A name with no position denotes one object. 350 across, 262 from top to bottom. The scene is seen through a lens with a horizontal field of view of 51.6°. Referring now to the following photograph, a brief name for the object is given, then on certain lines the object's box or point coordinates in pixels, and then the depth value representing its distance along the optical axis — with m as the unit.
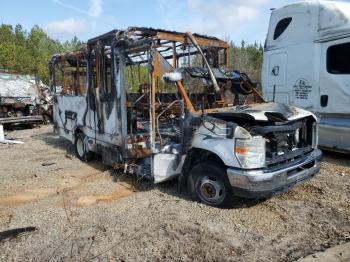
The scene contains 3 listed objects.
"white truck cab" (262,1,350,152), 7.09
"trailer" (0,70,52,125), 15.25
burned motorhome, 4.53
